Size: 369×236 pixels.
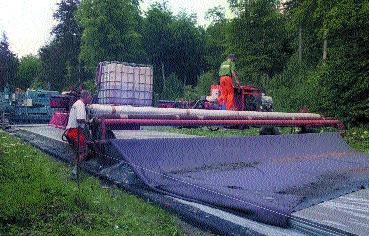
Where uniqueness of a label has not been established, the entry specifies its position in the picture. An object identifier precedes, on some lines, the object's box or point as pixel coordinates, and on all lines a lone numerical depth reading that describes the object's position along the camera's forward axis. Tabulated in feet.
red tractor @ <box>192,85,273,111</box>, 48.29
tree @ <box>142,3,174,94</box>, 174.70
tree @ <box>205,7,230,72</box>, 170.09
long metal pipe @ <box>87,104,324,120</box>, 20.42
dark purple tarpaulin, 14.15
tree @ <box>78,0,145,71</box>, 147.43
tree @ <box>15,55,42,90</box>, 272.51
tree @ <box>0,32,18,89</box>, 174.29
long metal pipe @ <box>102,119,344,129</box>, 19.75
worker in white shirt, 21.98
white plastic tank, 43.50
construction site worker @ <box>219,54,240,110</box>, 39.09
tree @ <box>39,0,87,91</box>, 168.66
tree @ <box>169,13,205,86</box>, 174.09
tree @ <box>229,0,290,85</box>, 127.13
